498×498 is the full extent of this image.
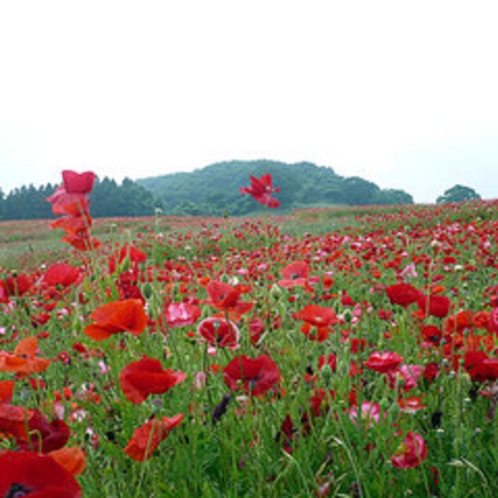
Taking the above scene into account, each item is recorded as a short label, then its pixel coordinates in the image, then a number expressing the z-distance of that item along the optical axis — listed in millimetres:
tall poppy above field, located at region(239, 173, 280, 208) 2108
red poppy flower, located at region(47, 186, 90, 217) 1535
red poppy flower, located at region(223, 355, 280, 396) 1185
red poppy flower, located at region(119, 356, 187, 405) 947
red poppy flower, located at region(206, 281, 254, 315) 1232
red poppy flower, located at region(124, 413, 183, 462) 936
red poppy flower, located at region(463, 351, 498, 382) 1269
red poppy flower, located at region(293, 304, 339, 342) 1330
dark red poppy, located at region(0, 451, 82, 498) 590
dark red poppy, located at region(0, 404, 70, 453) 868
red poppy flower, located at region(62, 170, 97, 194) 1511
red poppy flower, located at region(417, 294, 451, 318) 1472
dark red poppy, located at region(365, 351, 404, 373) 1203
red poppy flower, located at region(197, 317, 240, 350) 1281
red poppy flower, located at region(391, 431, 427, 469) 1178
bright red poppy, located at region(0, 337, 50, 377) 1017
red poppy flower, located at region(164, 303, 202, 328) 1409
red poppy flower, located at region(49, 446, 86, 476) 746
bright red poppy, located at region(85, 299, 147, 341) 1062
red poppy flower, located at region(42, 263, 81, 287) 1586
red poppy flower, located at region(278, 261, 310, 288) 1759
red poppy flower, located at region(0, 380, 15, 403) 894
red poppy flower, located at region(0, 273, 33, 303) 1710
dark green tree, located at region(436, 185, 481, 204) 39656
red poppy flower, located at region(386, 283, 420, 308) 1504
